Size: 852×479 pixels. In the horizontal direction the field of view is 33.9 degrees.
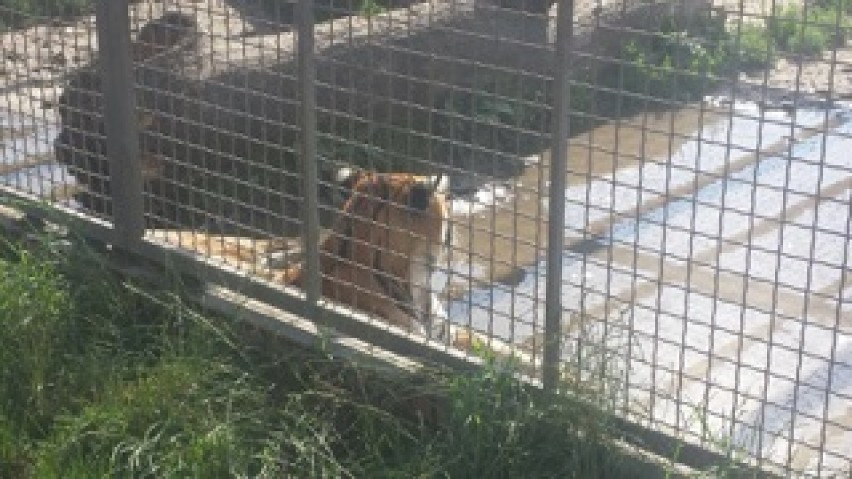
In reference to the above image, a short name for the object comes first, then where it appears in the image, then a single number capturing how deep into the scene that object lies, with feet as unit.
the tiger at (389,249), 16.70
